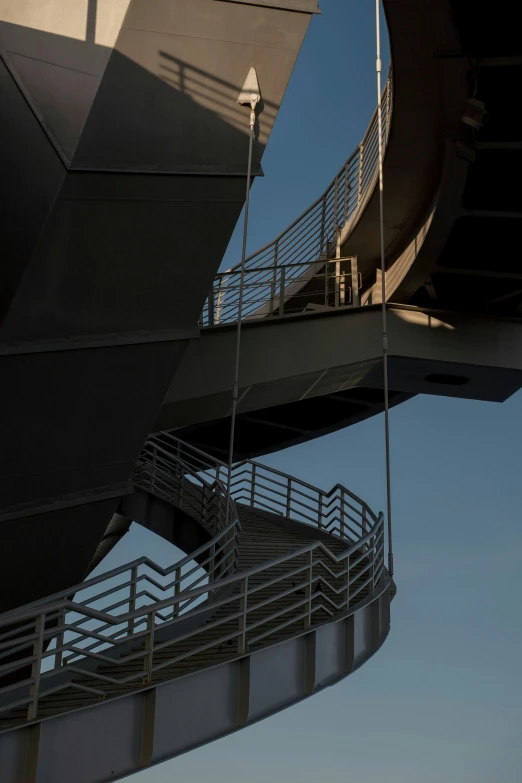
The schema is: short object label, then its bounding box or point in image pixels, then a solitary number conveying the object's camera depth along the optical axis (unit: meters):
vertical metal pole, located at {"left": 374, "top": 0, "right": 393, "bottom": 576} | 11.47
